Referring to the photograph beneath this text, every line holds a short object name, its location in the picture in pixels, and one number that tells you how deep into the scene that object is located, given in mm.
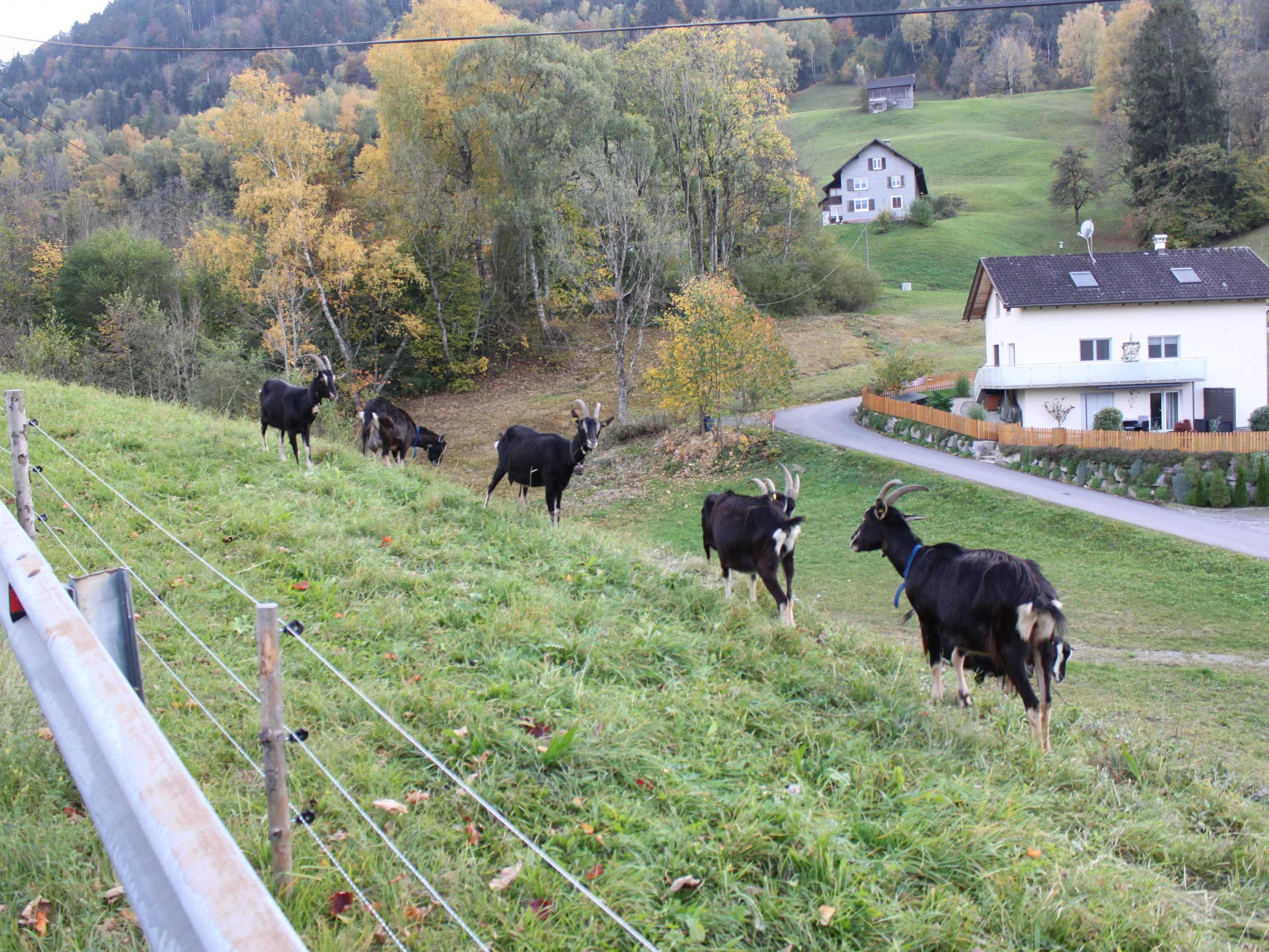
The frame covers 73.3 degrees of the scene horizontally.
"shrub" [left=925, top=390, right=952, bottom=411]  33156
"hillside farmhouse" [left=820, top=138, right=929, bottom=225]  75750
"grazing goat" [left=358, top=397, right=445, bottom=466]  17234
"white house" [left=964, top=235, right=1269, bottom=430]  30109
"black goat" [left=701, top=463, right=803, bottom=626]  9836
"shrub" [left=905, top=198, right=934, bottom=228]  70312
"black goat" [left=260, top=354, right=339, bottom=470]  13180
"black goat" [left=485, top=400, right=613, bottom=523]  13945
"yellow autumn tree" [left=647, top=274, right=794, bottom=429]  29188
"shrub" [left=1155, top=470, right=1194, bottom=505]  22703
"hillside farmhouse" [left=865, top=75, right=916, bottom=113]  109562
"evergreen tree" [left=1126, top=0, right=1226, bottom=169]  58438
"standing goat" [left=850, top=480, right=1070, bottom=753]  7117
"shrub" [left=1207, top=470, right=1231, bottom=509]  22109
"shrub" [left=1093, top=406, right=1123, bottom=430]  28969
